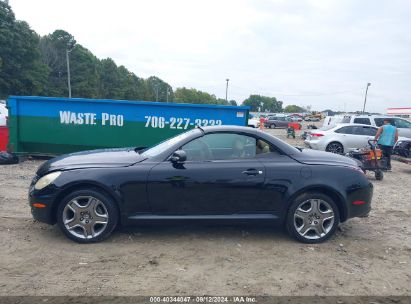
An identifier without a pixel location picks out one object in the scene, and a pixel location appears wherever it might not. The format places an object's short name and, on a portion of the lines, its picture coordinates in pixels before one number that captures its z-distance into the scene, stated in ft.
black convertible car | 14.62
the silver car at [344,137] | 44.34
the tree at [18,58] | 163.12
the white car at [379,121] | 52.25
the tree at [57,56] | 212.84
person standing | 34.19
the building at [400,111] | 209.44
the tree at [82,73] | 228.22
